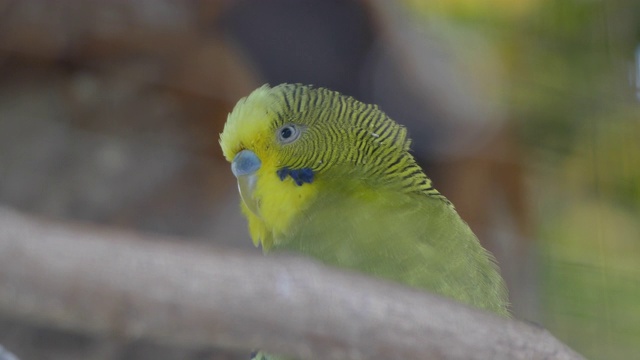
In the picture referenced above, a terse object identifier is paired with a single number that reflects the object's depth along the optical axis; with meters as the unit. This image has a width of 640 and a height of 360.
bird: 1.59
